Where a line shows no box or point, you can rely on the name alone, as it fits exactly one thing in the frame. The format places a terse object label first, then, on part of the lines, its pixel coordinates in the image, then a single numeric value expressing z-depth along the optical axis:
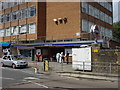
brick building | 28.17
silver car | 20.30
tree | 57.69
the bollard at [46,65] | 17.71
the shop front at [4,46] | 34.72
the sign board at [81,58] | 15.67
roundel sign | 19.17
